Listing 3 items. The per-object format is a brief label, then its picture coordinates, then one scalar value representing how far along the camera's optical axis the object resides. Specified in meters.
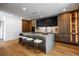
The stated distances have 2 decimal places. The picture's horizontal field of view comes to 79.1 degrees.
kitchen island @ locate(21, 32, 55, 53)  1.95
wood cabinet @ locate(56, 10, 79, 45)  2.72
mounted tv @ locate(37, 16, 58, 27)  3.58
